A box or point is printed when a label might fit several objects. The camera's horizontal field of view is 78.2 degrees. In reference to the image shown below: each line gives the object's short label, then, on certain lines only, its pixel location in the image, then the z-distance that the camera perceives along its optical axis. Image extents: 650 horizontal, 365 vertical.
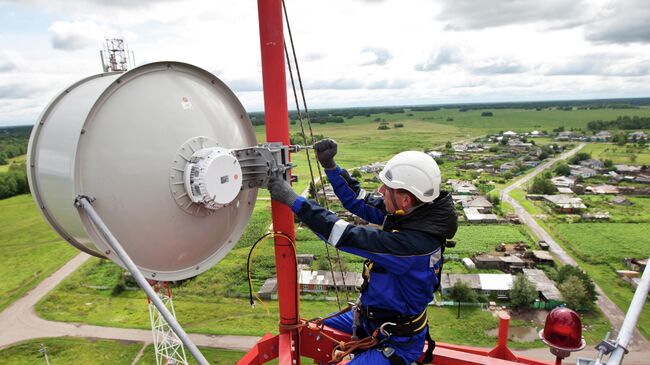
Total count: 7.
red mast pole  3.28
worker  3.10
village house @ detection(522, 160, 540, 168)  67.62
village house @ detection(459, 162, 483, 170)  65.68
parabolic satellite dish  2.69
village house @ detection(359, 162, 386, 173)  58.53
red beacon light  3.38
